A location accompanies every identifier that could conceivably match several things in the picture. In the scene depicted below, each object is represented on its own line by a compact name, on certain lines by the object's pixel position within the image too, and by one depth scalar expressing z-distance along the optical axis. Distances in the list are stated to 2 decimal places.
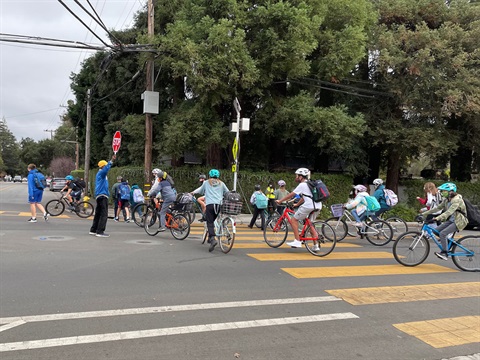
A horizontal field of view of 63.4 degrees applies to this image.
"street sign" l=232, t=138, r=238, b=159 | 15.33
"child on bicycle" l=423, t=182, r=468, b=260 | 7.73
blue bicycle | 7.92
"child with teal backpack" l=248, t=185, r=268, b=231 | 12.85
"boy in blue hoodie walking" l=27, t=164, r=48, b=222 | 12.51
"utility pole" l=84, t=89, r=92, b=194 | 25.80
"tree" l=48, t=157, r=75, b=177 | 65.06
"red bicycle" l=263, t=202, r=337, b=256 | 8.68
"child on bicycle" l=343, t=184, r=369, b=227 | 10.75
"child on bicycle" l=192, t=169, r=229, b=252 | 8.70
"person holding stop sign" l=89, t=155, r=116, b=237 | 10.21
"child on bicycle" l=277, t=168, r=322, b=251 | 8.48
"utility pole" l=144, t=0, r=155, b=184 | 17.17
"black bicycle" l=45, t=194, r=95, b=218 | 14.99
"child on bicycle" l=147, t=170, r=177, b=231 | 10.62
